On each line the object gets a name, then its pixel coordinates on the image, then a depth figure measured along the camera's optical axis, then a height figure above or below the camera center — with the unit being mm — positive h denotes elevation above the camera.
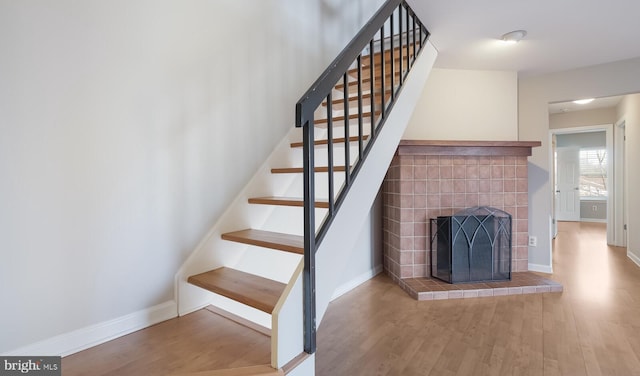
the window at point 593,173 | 7461 +336
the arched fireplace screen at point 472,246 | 3018 -581
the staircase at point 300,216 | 1254 -167
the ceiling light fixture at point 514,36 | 2558 +1268
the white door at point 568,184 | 7453 +63
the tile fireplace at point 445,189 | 3156 -18
